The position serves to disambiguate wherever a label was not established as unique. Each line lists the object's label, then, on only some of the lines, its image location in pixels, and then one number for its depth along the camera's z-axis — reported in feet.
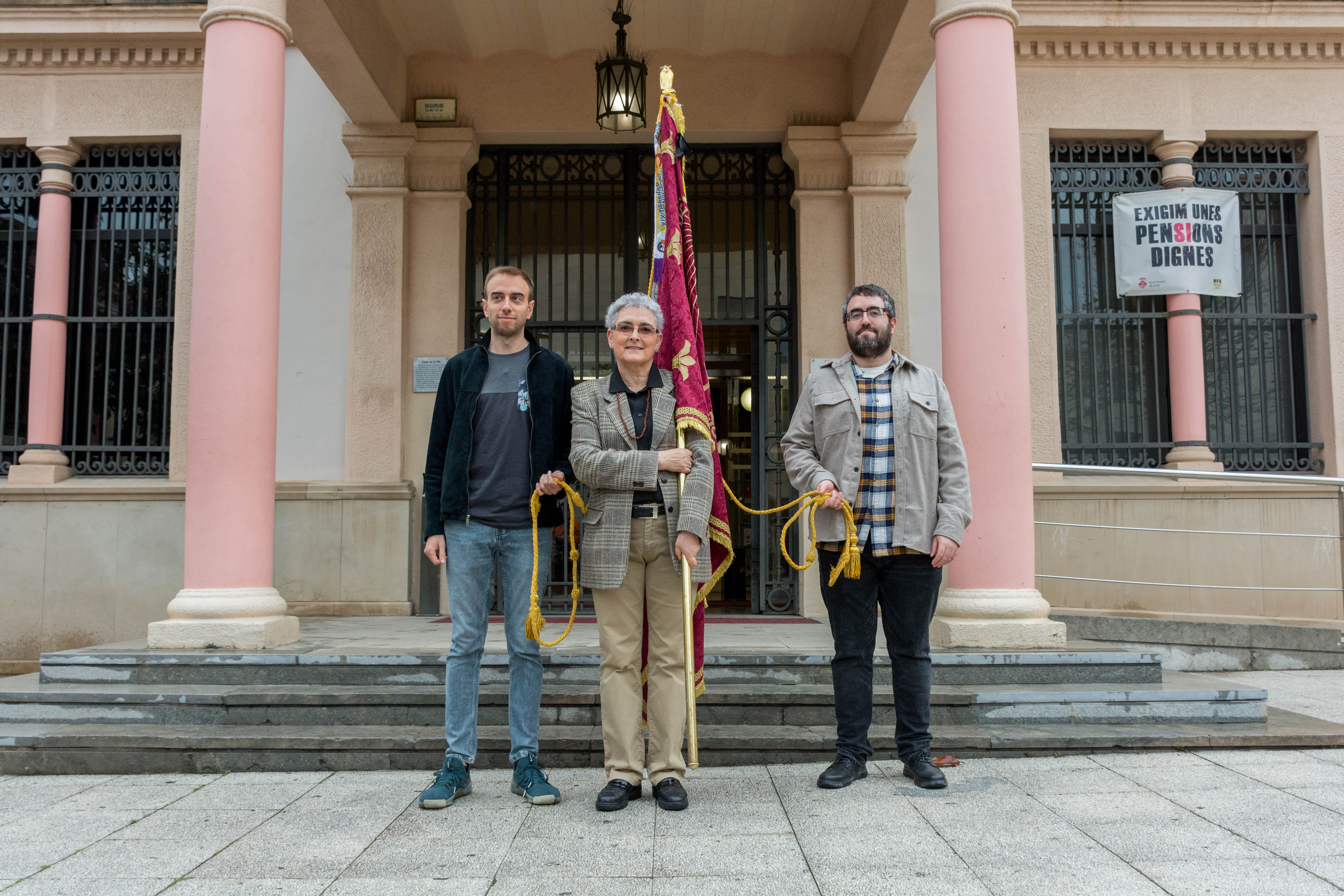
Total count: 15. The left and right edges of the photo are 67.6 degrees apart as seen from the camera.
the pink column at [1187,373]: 26.30
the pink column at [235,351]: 18.17
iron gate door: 27.71
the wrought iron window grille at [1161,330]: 26.99
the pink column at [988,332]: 17.75
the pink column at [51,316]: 26.58
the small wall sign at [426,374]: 26.58
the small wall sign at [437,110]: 26.91
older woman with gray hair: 12.15
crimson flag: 12.90
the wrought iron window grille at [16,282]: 27.09
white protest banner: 26.73
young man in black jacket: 12.75
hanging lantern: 23.11
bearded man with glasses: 13.12
